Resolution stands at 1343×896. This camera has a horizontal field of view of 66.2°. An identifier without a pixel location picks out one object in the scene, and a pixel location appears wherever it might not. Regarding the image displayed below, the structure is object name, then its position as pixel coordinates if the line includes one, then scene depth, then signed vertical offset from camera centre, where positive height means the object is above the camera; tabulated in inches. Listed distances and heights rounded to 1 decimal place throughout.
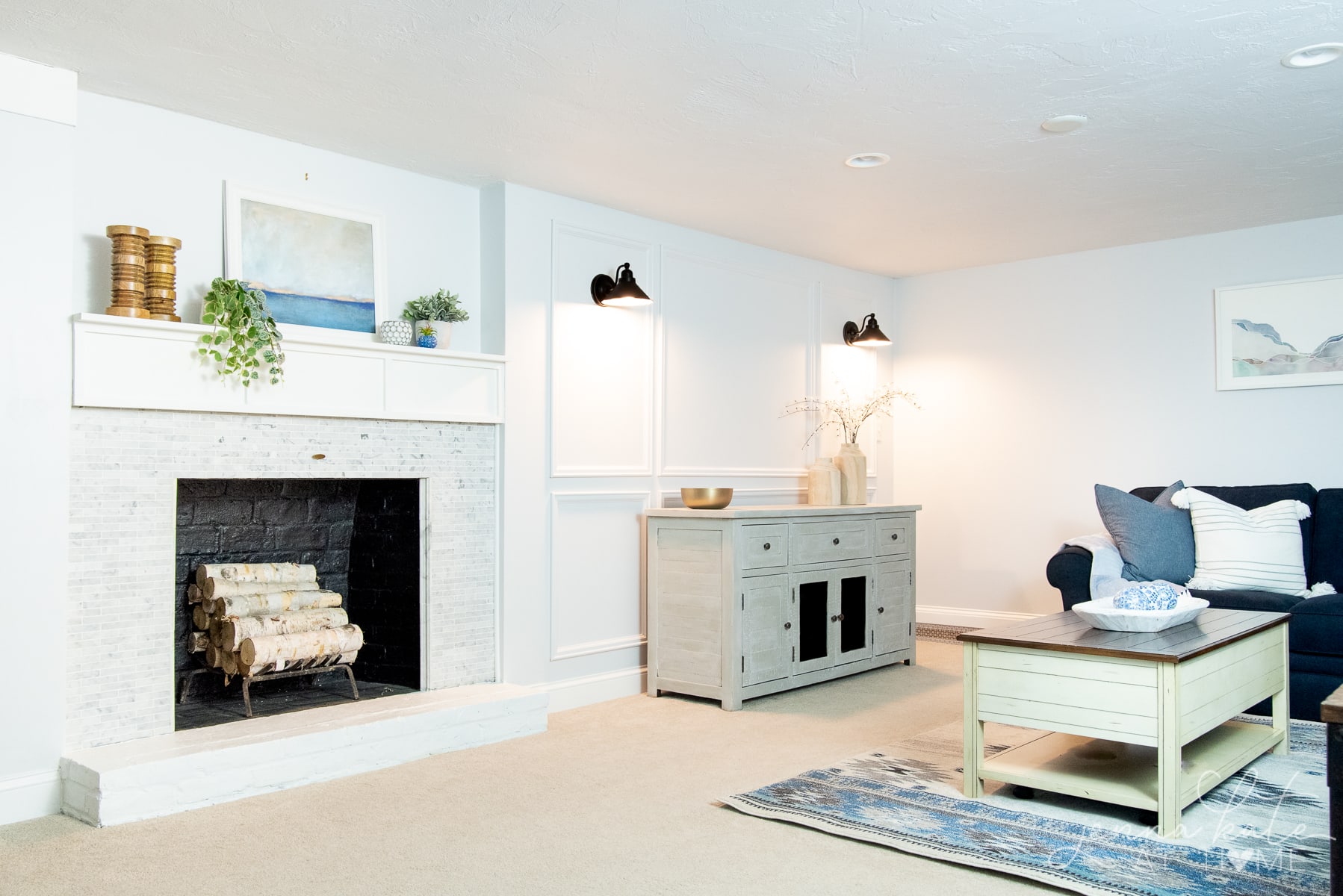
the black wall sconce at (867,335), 244.4 +30.0
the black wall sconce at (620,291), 183.9 +30.4
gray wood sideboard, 177.3 -25.2
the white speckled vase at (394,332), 159.2 +19.9
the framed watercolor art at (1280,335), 205.2 +25.7
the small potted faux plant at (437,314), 165.0 +23.7
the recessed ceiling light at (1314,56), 122.0 +48.8
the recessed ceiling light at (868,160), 161.4 +47.6
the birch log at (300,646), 146.0 -27.2
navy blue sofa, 159.6 -22.7
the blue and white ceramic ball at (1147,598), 123.7 -16.7
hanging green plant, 136.6 +17.3
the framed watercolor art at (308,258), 147.2 +30.1
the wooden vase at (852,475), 221.6 -3.2
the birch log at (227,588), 150.4 -18.9
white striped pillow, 177.9 -15.7
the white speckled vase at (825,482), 218.1 -4.7
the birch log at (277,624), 147.1 -24.2
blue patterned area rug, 97.9 -39.9
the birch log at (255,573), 151.7 -16.9
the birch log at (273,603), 149.6 -21.4
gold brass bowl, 189.3 -7.1
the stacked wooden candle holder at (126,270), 130.2 +24.1
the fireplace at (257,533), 128.4 -10.9
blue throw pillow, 185.5 -13.9
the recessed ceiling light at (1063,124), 145.3 +48.0
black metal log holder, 146.7 -31.9
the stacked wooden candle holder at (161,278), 133.3 +23.8
